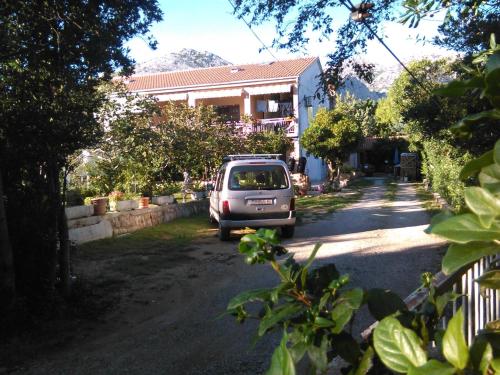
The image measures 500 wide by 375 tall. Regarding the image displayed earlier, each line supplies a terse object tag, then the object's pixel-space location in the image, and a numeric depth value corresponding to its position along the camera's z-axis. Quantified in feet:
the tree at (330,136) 82.53
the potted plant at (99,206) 38.37
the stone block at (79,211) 35.71
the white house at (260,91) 97.14
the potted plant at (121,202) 42.42
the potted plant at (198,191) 57.88
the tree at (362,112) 111.95
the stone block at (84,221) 34.96
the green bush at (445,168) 40.24
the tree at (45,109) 18.28
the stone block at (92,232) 33.45
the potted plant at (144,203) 45.24
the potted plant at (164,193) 48.98
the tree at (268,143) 69.31
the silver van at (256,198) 36.91
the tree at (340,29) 24.82
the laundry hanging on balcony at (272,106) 99.14
